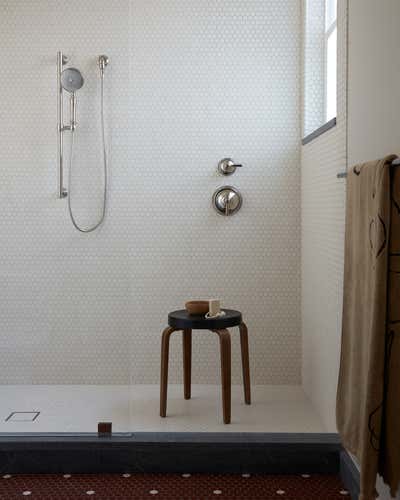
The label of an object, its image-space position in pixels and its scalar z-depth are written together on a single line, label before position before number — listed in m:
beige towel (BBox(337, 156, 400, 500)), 2.07
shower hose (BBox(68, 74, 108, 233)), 3.68
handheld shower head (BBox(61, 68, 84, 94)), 3.66
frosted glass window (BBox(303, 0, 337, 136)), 3.67
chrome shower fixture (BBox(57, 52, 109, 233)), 3.65
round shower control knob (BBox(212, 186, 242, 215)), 3.89
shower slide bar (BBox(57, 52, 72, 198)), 3.67
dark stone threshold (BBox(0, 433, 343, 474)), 3.07
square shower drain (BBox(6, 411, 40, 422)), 3.36
